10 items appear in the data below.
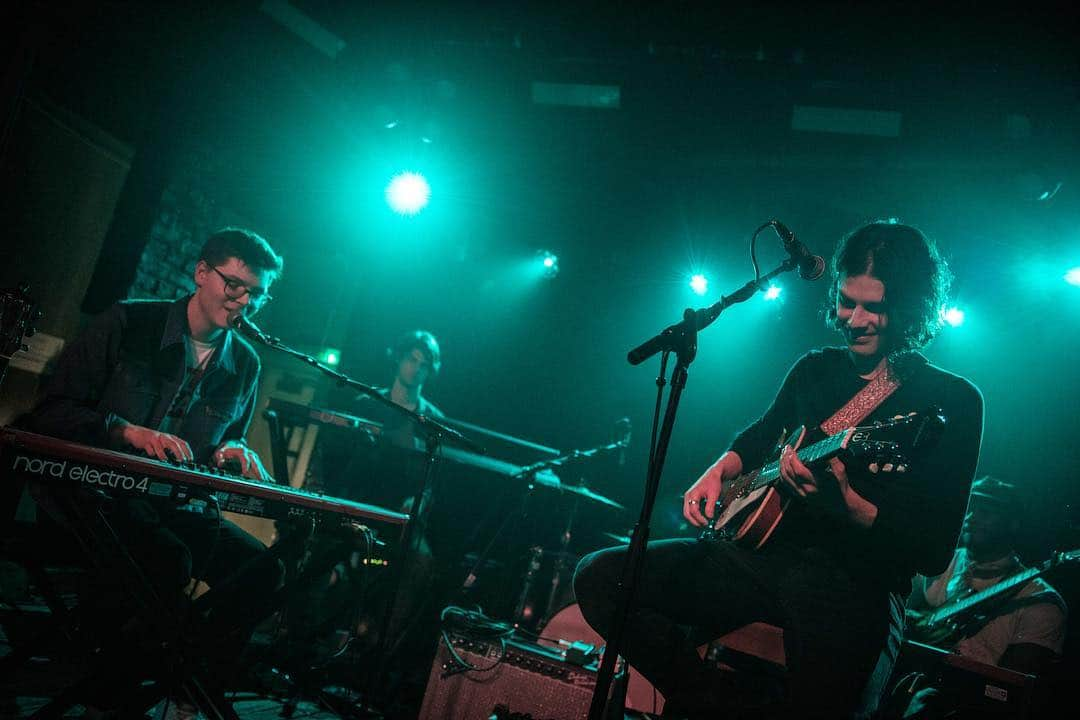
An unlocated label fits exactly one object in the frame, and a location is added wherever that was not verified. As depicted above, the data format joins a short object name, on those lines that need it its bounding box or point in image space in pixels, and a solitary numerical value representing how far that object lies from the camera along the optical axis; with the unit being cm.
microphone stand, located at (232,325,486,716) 314
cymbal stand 477
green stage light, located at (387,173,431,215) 693
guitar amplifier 277
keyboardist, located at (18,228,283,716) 286
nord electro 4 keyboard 214
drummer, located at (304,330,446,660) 511
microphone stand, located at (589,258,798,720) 211
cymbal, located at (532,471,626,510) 564
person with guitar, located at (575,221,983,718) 217
